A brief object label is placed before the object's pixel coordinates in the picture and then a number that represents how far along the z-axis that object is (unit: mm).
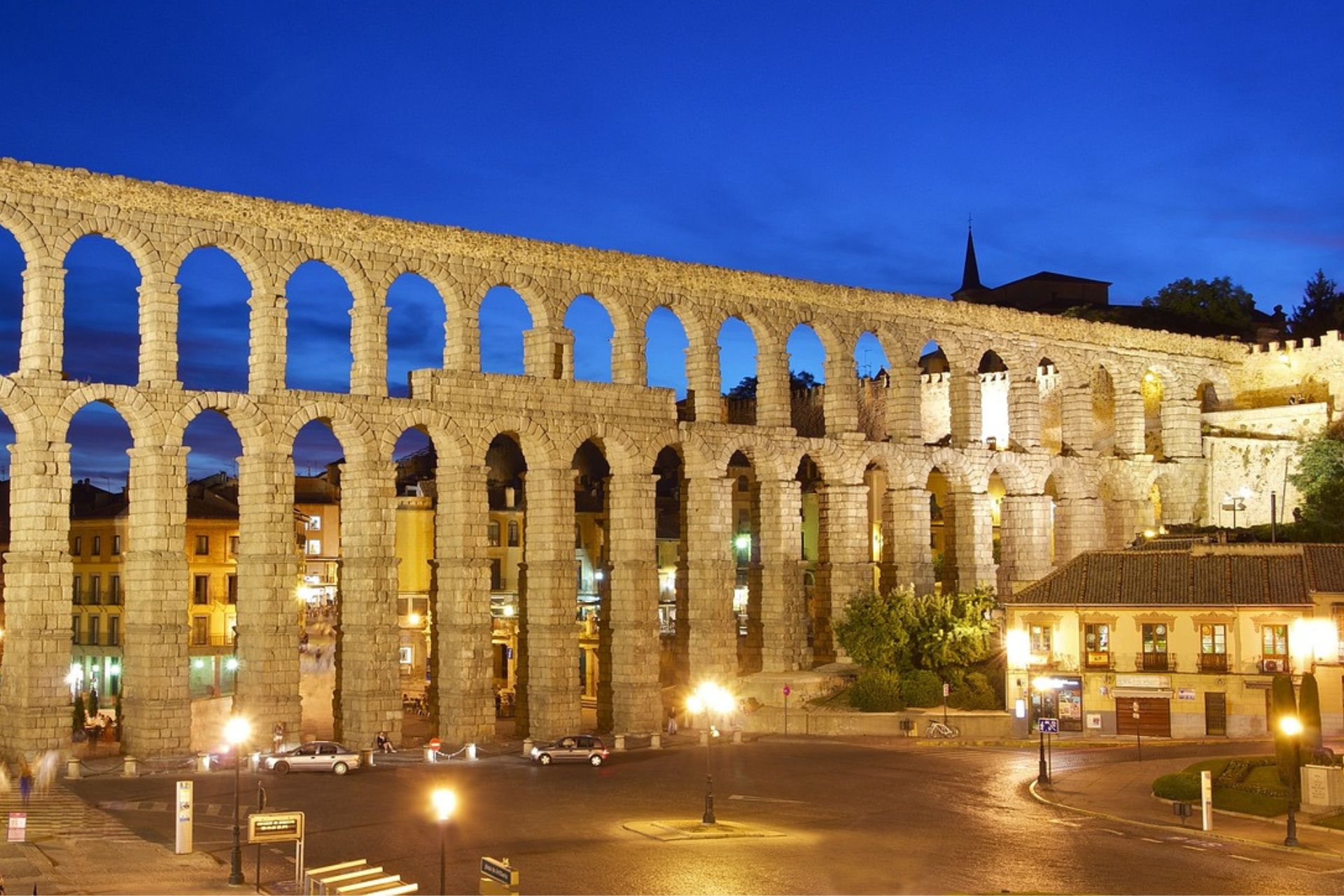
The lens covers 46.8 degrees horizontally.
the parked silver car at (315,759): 50781
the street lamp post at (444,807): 29922
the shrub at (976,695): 63156
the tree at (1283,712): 40062
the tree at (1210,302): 117312
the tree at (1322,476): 77312
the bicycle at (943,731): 59938
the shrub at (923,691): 63188
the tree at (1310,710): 43812
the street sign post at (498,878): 27750
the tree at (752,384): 146362
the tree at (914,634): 65000
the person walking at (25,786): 42375
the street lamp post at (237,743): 33156
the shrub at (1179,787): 41875
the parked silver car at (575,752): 54000
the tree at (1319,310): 117625
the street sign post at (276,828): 31875
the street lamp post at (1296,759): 37438
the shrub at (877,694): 62688
